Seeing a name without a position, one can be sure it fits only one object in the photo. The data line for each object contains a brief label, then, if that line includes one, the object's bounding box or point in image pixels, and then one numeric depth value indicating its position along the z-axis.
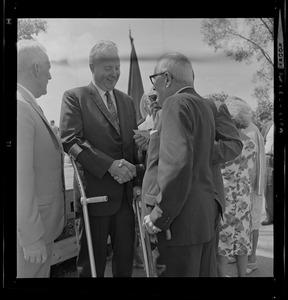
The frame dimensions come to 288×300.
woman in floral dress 3.72
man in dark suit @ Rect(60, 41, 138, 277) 3.66
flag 3.63
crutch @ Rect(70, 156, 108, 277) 3.65
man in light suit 3.66
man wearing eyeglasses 3.48
